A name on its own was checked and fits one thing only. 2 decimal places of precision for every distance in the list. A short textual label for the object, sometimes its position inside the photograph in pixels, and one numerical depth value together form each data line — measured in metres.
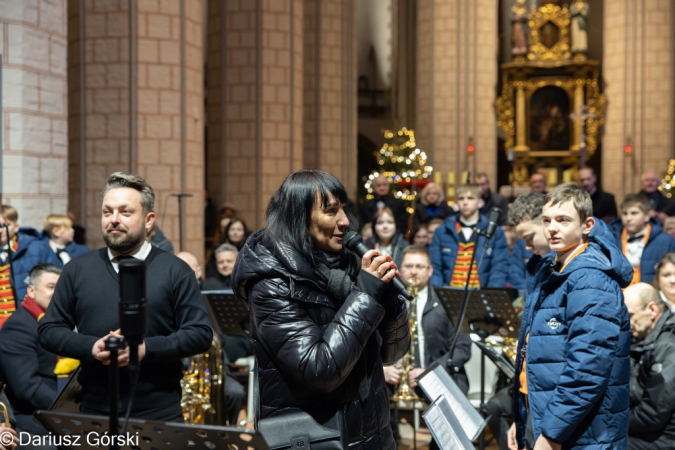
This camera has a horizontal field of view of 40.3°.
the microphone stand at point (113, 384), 2.43
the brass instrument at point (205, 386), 6.26
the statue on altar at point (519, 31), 25.05
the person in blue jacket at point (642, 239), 8.45
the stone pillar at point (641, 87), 21.44
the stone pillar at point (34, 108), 6.92
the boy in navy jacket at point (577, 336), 3.57
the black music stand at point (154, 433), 2.40
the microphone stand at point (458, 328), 5.59
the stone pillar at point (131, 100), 9.75
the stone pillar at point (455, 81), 21.16
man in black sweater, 3.61
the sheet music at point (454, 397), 4.08
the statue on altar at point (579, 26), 24.81
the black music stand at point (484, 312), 5.71
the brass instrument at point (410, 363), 6.11
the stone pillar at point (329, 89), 15.75
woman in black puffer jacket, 2.80
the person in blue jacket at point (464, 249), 8.69
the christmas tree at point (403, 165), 18.17
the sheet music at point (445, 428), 3.62
